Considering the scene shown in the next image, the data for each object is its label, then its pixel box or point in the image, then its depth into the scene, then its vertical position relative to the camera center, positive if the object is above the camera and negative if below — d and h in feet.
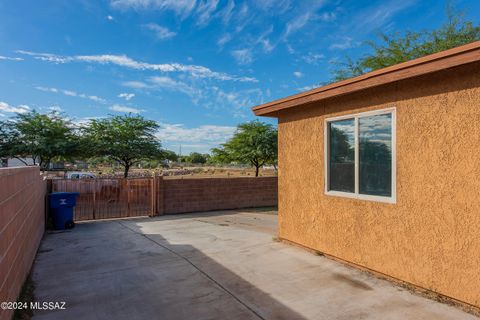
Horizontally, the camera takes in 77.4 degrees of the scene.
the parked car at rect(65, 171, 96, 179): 66.43 -2.66
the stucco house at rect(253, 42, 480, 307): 12.82 -0.34
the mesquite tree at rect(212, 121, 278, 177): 66.33 +4.43
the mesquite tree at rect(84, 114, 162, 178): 63.62 +5.39
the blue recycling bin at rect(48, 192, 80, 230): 31.30 -4.74
